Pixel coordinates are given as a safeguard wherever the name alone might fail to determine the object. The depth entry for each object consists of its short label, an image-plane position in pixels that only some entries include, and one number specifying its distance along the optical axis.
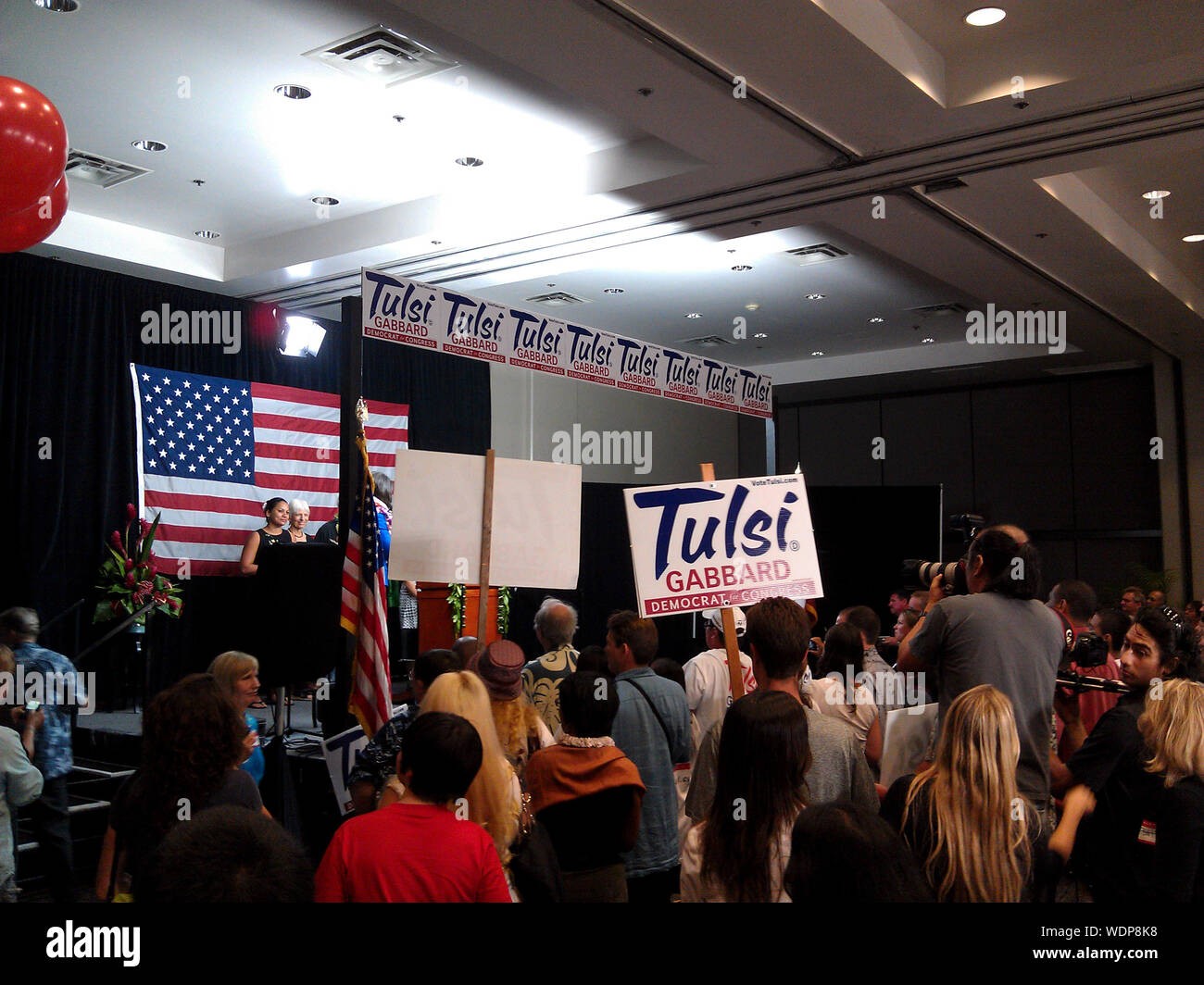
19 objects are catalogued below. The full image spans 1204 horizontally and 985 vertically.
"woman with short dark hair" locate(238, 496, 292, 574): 7.77
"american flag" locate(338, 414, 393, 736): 4.20
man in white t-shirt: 3.66
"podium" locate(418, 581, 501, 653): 8.09
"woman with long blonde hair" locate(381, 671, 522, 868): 2.15
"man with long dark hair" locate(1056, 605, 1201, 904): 2.42
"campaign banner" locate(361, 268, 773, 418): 5.30
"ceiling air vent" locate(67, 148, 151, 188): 6.18
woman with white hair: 7.92
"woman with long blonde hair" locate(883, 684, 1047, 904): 1.80
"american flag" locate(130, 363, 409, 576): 7.72
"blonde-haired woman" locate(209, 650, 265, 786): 3.47
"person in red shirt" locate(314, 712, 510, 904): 1.75
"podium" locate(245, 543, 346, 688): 6.12
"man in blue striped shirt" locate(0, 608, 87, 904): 4.12
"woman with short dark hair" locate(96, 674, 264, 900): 2.26
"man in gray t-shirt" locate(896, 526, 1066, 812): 2.85
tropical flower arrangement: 7.09
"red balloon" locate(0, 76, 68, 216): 3.01
